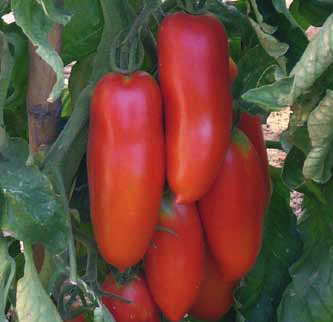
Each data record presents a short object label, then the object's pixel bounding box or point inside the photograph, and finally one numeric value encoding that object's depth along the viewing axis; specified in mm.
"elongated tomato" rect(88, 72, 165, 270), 921
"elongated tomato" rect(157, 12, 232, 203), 919
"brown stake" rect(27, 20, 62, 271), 1016
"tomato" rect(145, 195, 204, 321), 1020
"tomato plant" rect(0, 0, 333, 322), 912
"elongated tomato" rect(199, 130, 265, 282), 999
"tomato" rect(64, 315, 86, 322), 1072
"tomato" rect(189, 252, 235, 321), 1102
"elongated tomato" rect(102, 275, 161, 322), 1068
